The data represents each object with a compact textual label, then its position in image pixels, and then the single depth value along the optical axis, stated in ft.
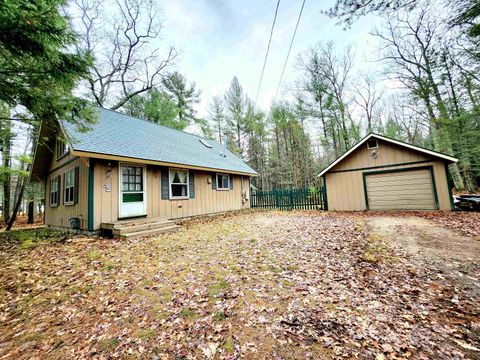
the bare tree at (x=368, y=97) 61.82
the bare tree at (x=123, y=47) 50.72
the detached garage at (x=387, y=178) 30.78
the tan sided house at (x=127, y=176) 22.81
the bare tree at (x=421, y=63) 45.55
